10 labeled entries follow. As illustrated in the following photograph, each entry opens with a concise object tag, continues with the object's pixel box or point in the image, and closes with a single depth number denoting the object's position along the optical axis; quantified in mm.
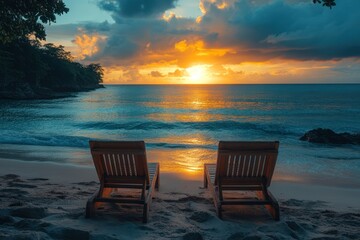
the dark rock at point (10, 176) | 8003
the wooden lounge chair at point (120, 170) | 5207
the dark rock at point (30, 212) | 4935
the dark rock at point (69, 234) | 4234
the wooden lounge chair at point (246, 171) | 5332
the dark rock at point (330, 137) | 19406
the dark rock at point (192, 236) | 4387
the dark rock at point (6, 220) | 4555
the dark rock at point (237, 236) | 4403
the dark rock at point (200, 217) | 5141
